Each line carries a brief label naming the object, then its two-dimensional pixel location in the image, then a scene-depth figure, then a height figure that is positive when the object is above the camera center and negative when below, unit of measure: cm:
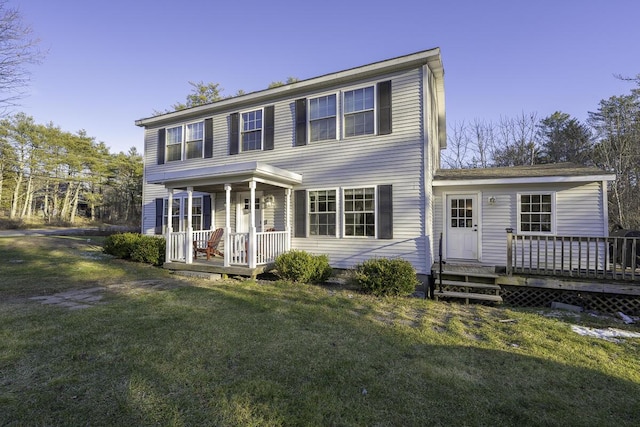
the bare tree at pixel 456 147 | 2441 +585
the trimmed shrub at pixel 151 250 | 996 -102
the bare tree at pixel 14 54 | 754 +419
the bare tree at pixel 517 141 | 2303 +607
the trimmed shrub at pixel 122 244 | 1041 -88
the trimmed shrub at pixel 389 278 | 667 -129
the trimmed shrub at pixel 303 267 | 772 -122
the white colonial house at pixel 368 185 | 767 +94
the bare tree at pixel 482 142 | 2395 +612
